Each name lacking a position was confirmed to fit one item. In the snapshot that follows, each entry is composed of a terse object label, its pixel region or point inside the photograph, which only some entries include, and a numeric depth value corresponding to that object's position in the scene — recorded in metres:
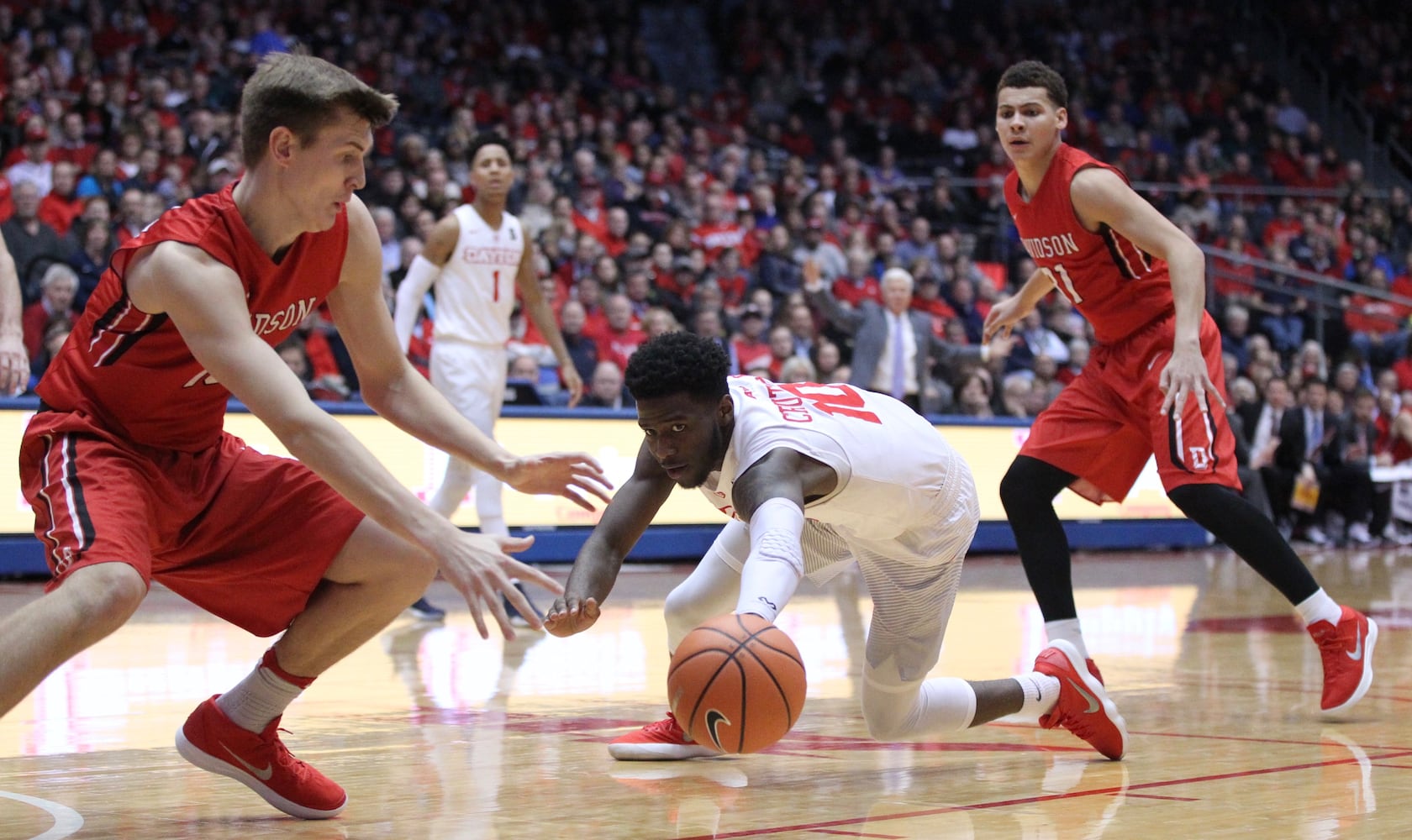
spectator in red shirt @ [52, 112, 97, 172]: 12.22
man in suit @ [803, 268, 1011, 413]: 12.07
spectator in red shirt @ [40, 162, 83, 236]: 11.45
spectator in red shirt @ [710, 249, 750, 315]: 14.24
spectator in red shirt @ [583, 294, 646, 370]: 12.66
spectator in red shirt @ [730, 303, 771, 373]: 13.04
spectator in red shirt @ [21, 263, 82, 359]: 10.16
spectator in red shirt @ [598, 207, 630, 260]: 14.20
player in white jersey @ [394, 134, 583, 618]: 8.10
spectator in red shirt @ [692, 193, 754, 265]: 14.98
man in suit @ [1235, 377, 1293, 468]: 14.89
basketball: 3.21
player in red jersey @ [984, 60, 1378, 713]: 4.98
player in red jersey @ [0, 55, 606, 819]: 3.15
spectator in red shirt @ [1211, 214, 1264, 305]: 17.39
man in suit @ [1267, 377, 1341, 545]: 14.92
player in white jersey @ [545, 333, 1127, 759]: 3.51
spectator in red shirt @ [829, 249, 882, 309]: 14.87
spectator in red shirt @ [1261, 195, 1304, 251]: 18.98
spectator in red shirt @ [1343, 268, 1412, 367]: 17.66
